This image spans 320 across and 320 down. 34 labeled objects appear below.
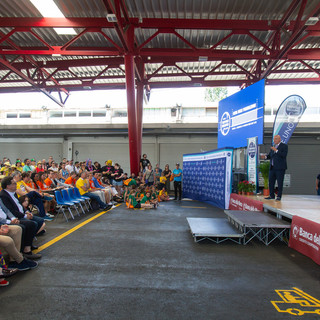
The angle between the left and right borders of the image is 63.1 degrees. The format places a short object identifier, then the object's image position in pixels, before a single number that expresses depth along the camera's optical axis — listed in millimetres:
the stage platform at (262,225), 4971
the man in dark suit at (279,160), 6891
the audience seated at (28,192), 6195
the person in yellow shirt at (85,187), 8758
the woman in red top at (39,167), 10547
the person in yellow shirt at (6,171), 8824
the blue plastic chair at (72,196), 7852
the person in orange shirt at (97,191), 9249
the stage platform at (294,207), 5109
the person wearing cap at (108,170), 12781
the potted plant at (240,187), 8815
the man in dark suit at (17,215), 4218
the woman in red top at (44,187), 7800
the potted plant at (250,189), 8711
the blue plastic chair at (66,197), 7418
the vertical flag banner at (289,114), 9109
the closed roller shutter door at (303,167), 17359
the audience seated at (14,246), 3539
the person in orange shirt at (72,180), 9404
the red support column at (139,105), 14492
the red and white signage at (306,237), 4211
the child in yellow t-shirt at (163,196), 12133
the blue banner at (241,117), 8758
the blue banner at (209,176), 9742
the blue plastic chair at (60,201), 7014
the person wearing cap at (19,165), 11005
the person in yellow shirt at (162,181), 13091
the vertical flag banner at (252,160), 8709
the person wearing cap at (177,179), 12695
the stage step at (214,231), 5152
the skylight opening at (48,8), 9303
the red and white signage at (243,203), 6899
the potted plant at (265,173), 8609
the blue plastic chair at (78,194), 8355
